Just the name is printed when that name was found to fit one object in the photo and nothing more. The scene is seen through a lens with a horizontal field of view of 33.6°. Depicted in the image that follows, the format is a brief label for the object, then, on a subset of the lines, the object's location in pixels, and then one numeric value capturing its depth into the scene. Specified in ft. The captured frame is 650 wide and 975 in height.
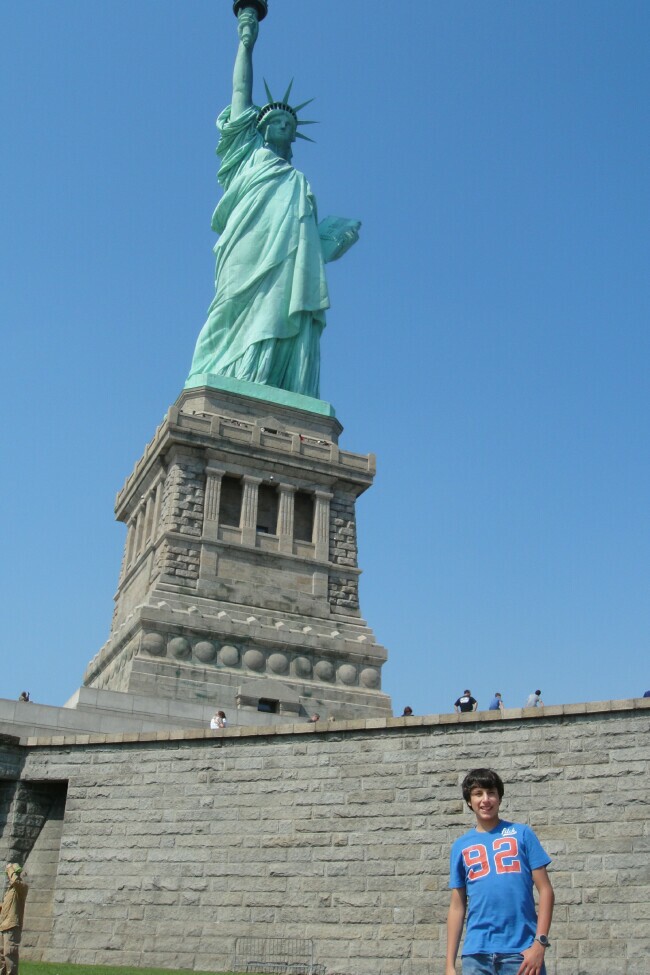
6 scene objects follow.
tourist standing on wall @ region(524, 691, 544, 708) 71.97
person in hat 39.19
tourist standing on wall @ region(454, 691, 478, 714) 71.15
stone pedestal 93.04
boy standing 19.08
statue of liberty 118.21
